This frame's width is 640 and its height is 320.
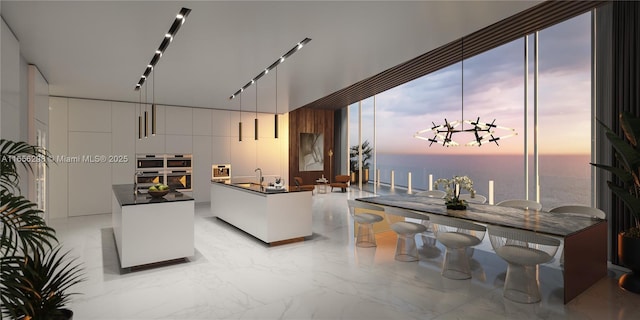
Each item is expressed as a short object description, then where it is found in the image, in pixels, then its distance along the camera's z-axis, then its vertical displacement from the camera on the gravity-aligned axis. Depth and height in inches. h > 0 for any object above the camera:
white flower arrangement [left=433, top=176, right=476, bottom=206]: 172.7 -14.6
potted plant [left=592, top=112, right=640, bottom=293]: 135.5 -13.5
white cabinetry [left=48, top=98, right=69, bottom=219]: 288.5 +4.8
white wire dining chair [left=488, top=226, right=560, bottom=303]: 122.7 -38.4
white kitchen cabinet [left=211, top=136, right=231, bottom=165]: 371.2 +11.1
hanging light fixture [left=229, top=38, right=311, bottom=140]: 169.3 +60.4
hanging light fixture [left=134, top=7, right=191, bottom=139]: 134.3 +59.8
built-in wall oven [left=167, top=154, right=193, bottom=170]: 344.8 -1.6
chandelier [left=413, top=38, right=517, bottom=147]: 161.8 +15.0
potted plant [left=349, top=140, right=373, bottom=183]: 478.0 -0.2
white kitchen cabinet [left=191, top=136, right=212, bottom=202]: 359.6 -9.4
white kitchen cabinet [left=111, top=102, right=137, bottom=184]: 316.2 +17.3
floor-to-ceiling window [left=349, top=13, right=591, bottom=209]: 196.1 +35.1
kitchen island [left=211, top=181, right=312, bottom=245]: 201.6 -34.7
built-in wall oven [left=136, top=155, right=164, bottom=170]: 327.9 -2.6
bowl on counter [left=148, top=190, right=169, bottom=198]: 174.7 -18.3
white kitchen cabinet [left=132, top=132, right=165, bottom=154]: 327.6 +15.8
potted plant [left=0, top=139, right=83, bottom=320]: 73.7 -29.6
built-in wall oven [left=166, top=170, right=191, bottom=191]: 345.4 -21.8
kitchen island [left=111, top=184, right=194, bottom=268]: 158.7 -35.4
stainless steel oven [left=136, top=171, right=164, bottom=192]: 326.7 -19.1
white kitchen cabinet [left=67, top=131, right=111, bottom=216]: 298.0 -14.5
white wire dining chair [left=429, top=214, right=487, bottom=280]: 144.3 -37.5
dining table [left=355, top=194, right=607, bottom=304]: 122.0 -26.8
